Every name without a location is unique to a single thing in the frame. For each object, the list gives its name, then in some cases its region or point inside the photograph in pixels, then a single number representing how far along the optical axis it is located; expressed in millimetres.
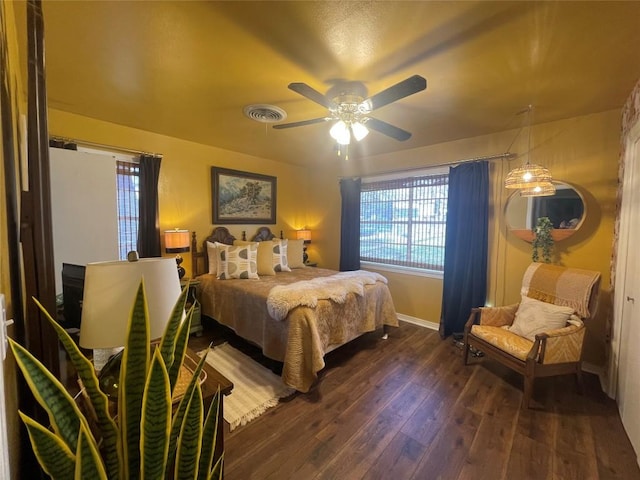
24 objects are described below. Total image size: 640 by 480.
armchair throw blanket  2238
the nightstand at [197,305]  3158
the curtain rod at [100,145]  2522
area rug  1981
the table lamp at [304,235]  4719
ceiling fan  1822
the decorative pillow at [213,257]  3441
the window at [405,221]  3592
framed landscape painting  3799
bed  2221
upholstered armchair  2049
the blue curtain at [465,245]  3100
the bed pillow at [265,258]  3562
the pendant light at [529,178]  2426
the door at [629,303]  1754
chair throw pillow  2233
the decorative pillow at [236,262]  3238
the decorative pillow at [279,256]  3748
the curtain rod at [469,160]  2957
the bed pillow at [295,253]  4086
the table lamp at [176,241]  3193
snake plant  582
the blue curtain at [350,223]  4215
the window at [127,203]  2969
